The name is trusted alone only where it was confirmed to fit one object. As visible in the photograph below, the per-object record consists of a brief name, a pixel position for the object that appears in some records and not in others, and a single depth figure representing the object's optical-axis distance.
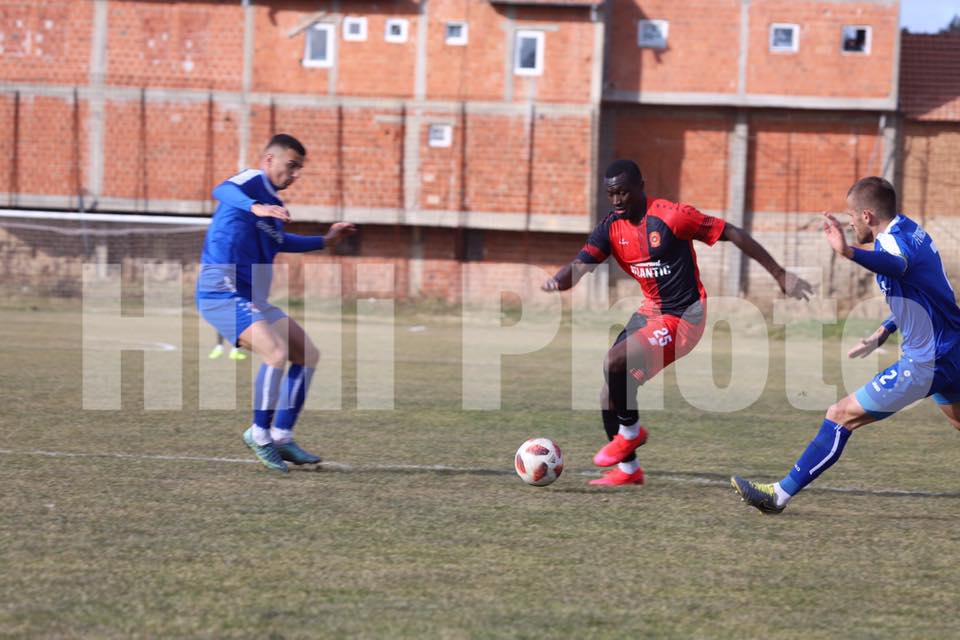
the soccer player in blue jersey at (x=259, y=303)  16.22
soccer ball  15.35
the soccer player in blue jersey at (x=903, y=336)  13.36
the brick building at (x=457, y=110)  69.56
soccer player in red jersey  16.06
